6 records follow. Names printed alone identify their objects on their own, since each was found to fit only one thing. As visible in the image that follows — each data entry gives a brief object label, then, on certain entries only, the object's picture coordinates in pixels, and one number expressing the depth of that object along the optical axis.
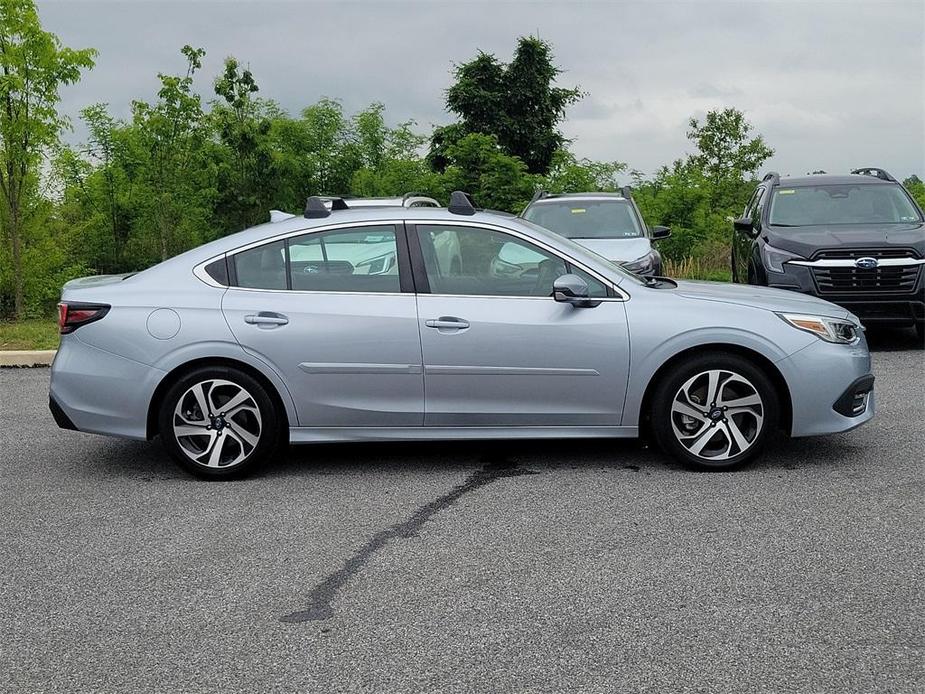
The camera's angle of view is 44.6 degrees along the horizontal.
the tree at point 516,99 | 46.14
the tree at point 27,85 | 15.43
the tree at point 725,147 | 49.38
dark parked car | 12.07
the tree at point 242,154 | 21.55
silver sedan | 6.73
